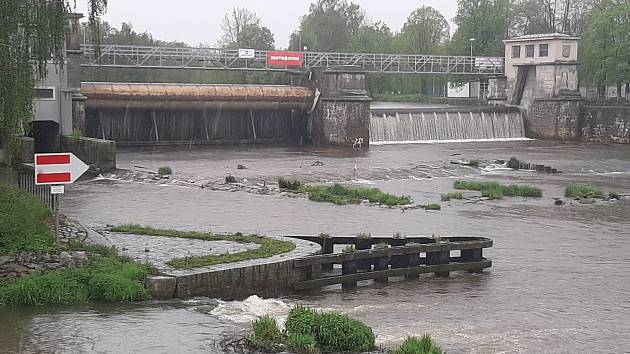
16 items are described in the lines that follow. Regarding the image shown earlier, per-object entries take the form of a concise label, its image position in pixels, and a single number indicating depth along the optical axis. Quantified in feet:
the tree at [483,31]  309.42
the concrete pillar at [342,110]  207.92
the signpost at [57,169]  54.44
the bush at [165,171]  142.51
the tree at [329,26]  399.77
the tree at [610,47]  244.42
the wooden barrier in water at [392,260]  62.75
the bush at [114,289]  51.65
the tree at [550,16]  348.79
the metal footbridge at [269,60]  213.05
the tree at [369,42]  368.68
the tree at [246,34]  377.71
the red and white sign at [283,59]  225.56
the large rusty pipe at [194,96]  194.08
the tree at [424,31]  375.86
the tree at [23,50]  59.62
